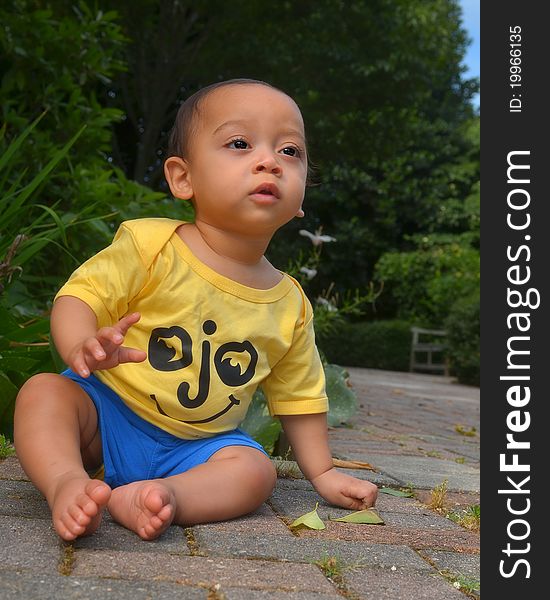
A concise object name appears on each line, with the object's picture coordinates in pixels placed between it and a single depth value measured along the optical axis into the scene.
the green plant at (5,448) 2.17
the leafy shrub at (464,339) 11.21
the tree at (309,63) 11.11
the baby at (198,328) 1.68
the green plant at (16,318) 2.29
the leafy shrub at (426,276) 17.33
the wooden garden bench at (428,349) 16.70
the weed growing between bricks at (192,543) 1.42
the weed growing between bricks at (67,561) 1.24
